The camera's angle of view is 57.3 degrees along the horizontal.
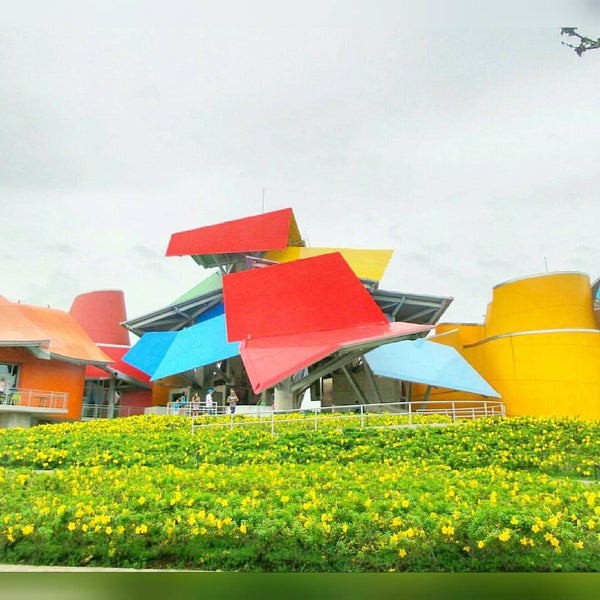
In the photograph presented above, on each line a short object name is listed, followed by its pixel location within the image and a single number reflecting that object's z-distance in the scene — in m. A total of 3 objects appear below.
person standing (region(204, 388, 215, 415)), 19.25
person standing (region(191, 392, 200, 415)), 19.66
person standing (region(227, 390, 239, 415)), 18.52
